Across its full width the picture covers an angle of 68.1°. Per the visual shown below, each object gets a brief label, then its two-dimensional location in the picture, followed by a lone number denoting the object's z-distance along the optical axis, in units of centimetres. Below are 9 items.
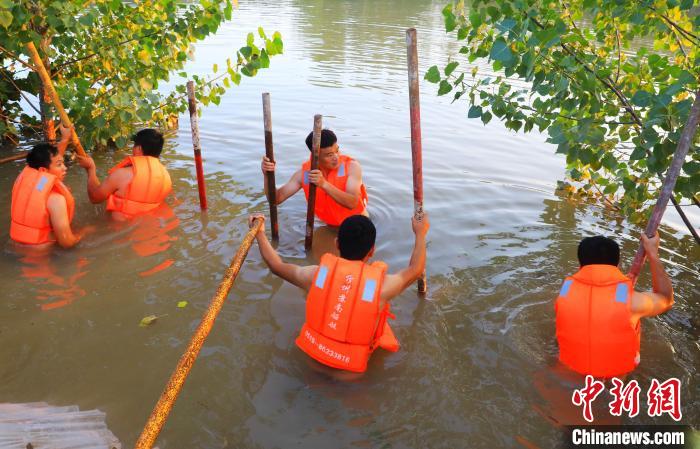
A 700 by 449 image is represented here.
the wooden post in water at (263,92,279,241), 547
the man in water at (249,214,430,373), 371
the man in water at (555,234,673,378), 370
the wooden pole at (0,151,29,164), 722
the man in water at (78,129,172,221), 645
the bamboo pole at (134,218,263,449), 246
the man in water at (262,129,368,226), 592
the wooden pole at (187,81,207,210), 646
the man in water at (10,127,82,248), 552
